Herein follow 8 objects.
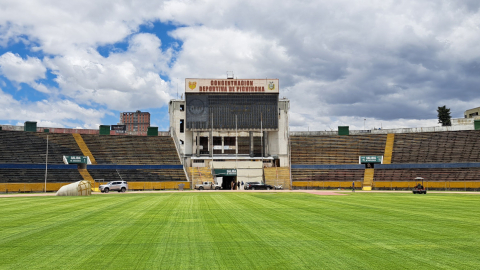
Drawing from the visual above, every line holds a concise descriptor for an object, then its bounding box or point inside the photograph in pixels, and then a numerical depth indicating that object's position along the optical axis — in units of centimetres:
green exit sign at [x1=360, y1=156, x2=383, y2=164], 7444
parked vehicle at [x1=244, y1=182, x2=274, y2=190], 6238
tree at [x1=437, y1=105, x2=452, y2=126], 11806
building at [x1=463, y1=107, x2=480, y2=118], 11650
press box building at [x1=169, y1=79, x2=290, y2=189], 8275
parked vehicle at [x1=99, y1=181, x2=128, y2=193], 5433
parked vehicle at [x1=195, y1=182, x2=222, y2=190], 6344
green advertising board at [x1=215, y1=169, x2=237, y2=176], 7256
